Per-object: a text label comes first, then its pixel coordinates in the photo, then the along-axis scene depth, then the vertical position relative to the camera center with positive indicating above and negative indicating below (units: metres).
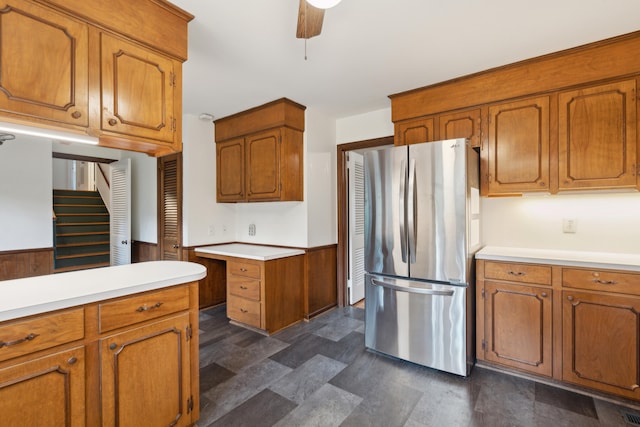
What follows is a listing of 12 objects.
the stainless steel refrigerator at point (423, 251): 2.28 -0.32
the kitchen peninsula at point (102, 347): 1.15 -0.60
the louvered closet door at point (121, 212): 4.43 +0.02
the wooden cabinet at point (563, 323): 1.94 -0.79
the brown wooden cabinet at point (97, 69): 1.32 +0.73
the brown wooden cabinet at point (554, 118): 2.10 +0.73
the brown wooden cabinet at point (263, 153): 3.32 +0.71
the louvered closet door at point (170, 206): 3.77 +0.10
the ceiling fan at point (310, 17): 1.29 +0.98
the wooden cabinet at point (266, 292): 3.09 -0.86
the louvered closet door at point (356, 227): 3.97 -0.20
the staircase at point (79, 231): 5.08 -0.31
